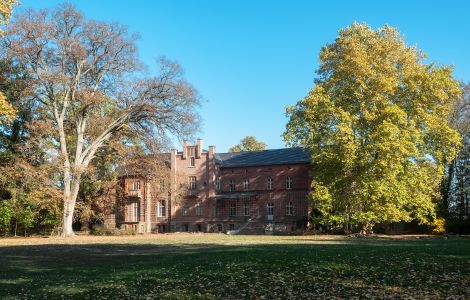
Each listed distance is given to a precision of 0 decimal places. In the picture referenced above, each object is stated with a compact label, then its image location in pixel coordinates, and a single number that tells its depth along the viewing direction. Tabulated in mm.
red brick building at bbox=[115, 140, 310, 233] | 60219
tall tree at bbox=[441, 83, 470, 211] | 52859
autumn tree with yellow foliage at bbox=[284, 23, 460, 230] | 39500
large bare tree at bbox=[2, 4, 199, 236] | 42875
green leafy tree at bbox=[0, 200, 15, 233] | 48969
